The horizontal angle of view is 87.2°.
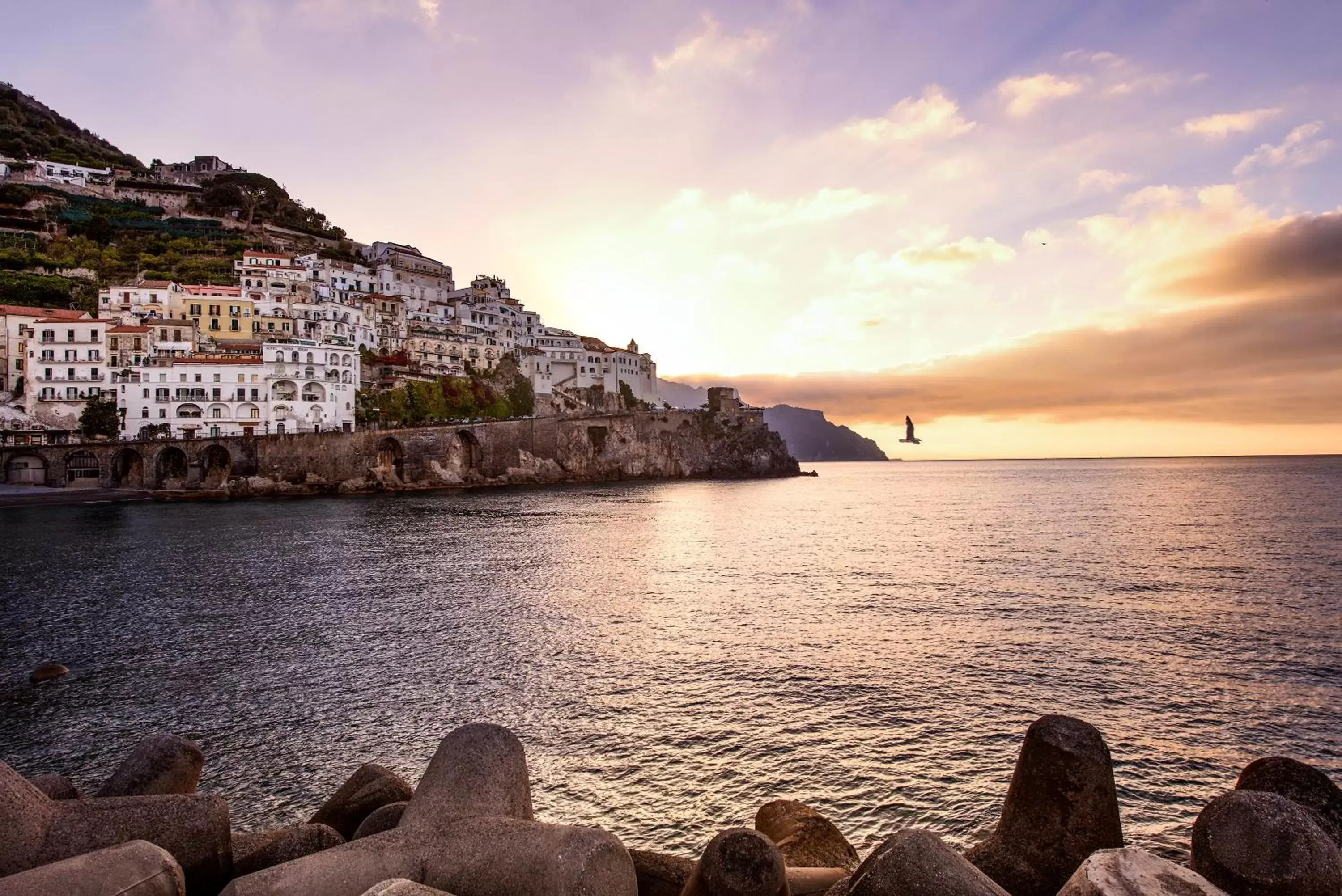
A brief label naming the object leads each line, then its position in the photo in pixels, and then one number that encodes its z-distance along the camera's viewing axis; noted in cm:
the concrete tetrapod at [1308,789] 641
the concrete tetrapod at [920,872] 504
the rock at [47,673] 1828
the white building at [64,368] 9250
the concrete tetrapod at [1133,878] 428
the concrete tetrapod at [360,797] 879
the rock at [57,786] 888
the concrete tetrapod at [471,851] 526
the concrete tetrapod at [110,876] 506
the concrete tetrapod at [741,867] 570
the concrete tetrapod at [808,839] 861
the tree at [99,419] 8931
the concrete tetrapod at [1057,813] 673
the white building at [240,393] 9112
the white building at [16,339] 9544
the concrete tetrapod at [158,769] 873
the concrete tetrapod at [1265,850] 511
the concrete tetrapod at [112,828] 620
